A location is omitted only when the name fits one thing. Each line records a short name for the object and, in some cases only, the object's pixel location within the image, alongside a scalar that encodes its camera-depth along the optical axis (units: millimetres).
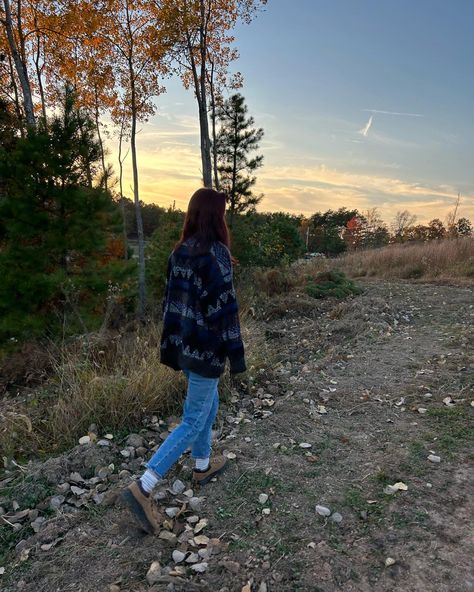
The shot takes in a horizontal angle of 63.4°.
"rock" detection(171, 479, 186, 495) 2350
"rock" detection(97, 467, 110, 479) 2507
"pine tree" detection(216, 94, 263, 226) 11430
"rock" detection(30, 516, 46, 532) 2131
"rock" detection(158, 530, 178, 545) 1945
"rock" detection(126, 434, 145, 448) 2836
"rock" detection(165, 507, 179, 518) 2150
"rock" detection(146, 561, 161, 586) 1717
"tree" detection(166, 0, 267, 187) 8789
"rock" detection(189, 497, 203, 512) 2201
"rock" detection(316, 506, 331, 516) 2100
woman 2025
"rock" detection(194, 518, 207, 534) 2031
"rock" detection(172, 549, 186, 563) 1839
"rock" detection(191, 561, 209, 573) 1779
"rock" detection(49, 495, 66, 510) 2263
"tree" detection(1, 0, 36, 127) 7152
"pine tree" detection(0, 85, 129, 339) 5520
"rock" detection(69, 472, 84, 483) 2469
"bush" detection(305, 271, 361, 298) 8695
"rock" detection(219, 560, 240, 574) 1777
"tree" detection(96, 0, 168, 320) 9250
